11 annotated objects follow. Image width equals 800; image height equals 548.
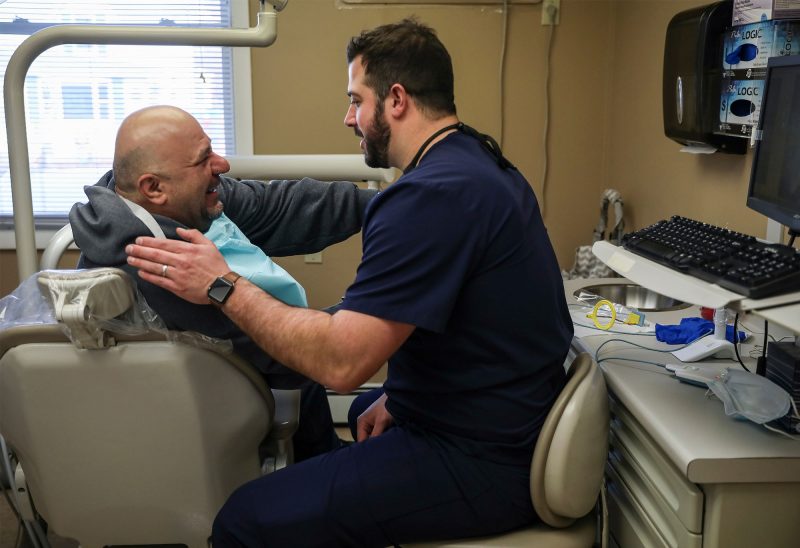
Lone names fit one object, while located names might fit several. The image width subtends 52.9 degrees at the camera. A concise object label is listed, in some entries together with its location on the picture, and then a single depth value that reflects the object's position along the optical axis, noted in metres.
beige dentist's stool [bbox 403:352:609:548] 1.31
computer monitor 1.42
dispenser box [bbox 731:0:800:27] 1.70
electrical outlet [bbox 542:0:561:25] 3.03
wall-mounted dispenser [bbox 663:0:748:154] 2.06
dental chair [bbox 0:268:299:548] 1.33
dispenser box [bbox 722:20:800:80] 1.76
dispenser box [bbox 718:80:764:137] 1.90
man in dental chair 1.47
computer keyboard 1.13
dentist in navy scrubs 1.29
